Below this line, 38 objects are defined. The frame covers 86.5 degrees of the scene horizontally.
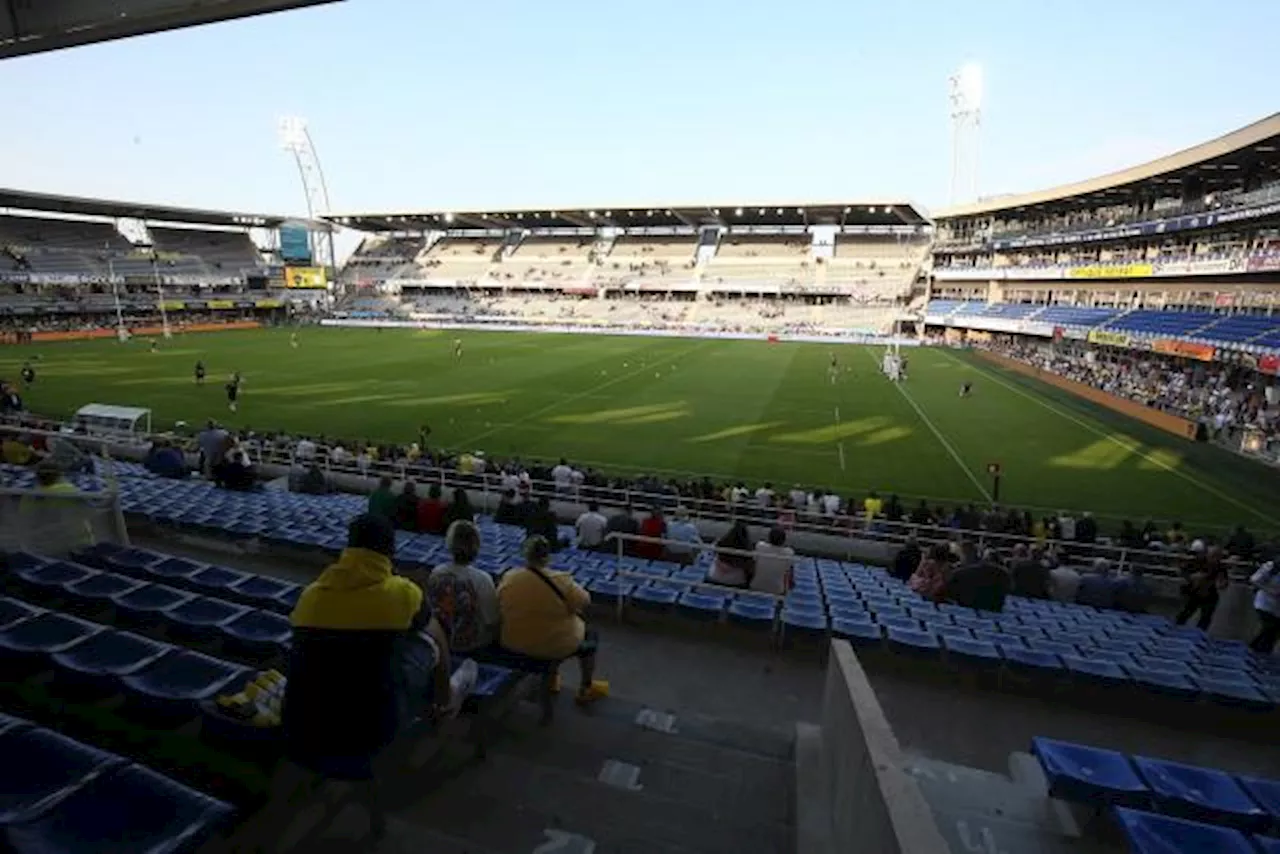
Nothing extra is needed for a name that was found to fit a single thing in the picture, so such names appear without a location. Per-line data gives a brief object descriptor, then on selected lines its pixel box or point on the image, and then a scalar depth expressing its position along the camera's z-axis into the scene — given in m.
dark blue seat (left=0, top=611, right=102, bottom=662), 3.90
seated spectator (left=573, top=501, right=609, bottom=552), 9.84
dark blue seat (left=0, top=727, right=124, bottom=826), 2.64
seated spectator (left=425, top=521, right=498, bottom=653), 4.18
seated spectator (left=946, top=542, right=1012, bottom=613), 8.26
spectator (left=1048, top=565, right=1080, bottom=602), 10.33
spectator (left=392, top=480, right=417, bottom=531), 10.21
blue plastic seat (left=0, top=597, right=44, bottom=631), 4.20
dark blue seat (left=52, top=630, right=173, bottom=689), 3.69
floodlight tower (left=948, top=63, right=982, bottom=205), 64.50
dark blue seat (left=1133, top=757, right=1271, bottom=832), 3.88
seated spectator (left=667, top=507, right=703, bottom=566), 9.90
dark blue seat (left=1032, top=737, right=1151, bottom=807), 4.02
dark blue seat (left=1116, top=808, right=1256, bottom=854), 3.40
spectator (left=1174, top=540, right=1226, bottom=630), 9.18
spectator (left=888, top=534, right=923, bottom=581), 10.27
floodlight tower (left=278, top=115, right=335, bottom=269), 79.62
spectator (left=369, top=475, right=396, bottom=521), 9.79
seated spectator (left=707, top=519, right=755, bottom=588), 7.49
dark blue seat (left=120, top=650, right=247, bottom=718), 3.48
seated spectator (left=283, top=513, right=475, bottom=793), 2.81
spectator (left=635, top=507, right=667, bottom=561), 9.83
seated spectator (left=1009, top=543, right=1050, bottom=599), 10.17
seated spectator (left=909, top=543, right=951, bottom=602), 8.52
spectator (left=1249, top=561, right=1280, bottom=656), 7.75
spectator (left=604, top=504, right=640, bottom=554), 10.38
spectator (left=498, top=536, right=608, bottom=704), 4.26
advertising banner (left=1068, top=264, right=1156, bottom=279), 37.34
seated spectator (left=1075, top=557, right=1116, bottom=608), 10.21
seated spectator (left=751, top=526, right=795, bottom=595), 7.20
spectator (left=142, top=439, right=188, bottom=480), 14.21
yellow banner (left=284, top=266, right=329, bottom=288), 78.94
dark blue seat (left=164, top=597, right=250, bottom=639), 4.60
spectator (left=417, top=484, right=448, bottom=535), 10.18
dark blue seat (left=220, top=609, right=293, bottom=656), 4.32
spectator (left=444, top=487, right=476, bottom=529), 9.67
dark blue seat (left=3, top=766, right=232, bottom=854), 2.47
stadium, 3.10
